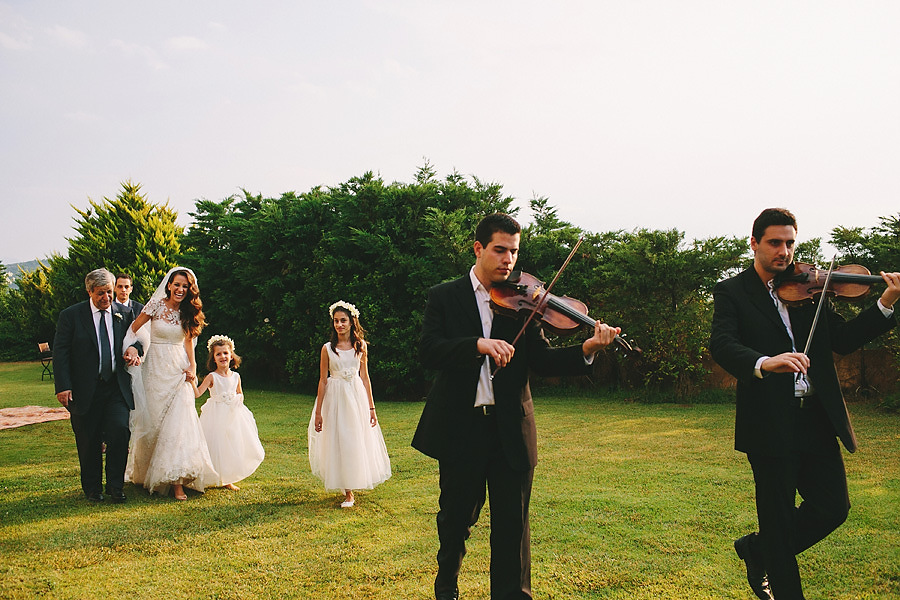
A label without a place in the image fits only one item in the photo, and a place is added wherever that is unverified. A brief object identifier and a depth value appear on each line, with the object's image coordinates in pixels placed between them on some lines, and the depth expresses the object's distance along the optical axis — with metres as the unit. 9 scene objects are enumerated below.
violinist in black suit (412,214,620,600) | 3.73
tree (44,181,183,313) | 23.78
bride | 7.12
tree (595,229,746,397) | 13.07
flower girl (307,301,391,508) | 6.78
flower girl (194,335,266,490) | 7.42
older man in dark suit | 6.91
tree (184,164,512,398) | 15.24
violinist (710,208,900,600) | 3.80
